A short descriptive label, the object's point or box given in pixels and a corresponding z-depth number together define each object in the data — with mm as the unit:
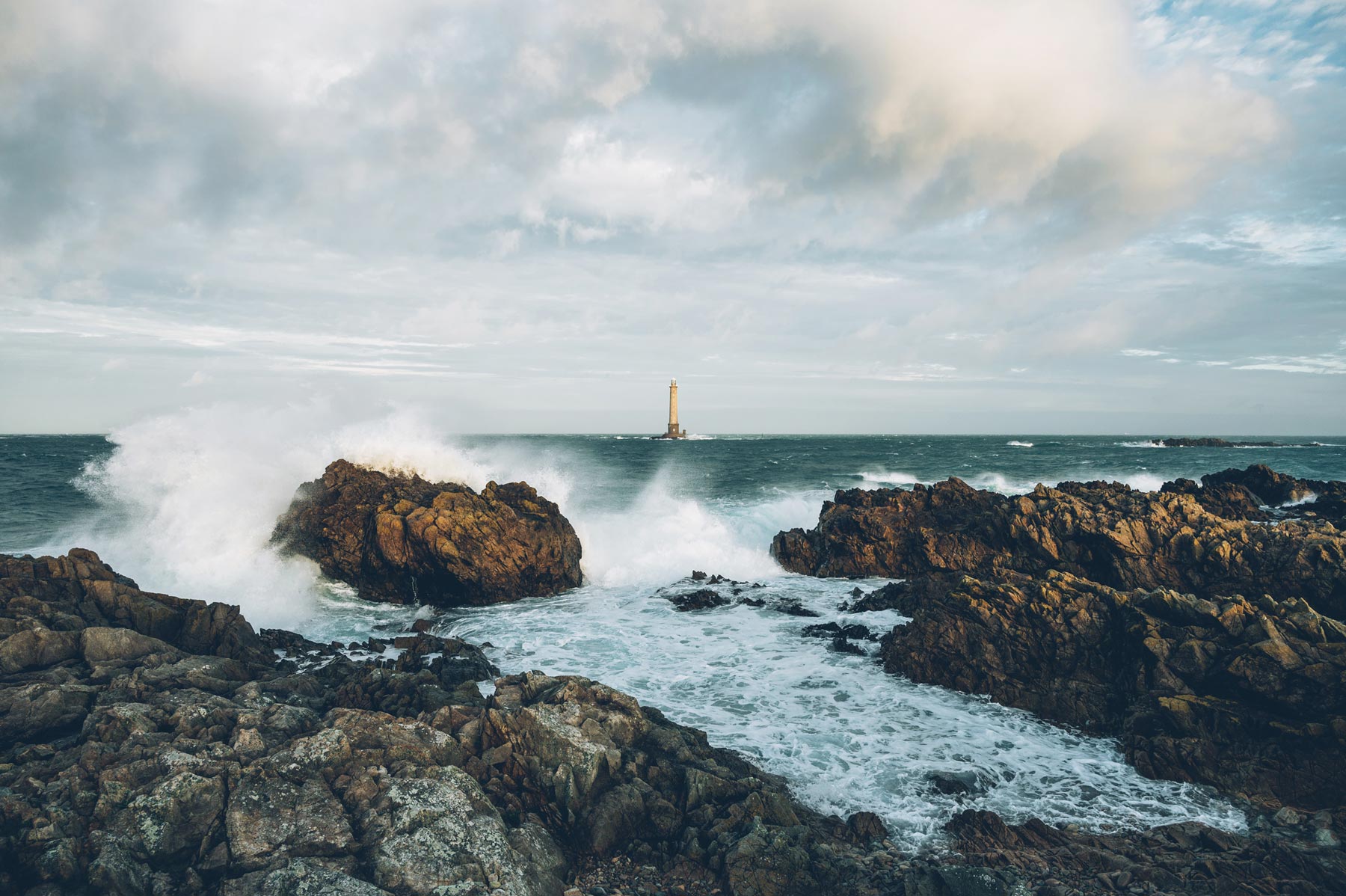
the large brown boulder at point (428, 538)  16594
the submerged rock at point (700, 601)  16656
